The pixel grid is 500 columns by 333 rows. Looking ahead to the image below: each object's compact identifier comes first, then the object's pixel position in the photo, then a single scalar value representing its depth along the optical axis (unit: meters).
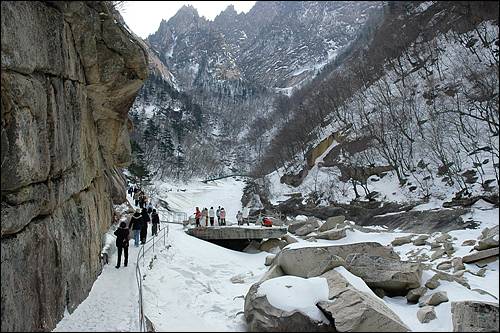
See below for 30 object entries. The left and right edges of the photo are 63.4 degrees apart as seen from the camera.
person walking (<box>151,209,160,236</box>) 21.56
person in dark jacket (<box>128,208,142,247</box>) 17.77
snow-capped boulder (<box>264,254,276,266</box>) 20.19
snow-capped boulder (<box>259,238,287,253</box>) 24.52
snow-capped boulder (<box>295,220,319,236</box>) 27.53
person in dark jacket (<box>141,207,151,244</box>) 18.40
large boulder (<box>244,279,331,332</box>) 9.87
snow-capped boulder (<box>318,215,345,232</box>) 26.23
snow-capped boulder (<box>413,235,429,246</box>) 19.99
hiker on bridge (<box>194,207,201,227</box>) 28.47
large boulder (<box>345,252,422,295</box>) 13.15
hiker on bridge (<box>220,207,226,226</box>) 28.89
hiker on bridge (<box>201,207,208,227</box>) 29.45
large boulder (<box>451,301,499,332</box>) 9.58
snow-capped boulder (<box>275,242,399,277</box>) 13.55
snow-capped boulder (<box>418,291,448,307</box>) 11.66
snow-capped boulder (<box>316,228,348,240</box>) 22.64
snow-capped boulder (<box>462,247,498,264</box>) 14.62
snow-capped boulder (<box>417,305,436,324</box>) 10.77
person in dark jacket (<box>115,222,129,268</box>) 13.70
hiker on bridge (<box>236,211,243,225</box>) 30.98
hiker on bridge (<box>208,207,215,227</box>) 28.75
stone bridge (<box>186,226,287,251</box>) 25.12
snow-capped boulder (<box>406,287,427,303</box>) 12.59
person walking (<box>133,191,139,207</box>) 37.99
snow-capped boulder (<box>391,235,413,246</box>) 20.91
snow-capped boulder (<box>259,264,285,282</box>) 13.73
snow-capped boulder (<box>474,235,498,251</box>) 15.26
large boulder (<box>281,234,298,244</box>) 24.80
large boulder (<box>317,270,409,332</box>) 9.52
